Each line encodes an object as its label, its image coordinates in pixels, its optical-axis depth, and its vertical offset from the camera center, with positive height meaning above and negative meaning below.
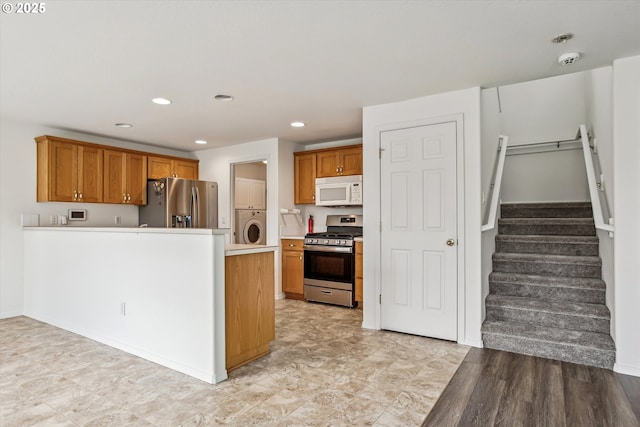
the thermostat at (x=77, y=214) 4.88 +0.04
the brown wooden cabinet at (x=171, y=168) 5.61 +0.79
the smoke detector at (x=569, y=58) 2.59 +1.13
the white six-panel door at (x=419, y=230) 3.42 -0.15
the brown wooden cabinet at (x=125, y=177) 5.08 +0.57
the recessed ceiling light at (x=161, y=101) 3.57 +1.15
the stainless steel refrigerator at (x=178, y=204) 5.36 +0.19
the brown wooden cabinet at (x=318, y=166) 5.09 +0.72
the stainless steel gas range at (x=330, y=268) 4.70 -0.70
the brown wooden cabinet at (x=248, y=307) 2.75 -0.73
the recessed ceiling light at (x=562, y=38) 2.33 +1.14
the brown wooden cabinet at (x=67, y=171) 4.49 +0.59
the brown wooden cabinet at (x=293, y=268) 5.21 -0.76
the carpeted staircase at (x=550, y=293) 2.98 -0.76
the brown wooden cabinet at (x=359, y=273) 4.66 -0.74
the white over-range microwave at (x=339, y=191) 5.01 +0.35
